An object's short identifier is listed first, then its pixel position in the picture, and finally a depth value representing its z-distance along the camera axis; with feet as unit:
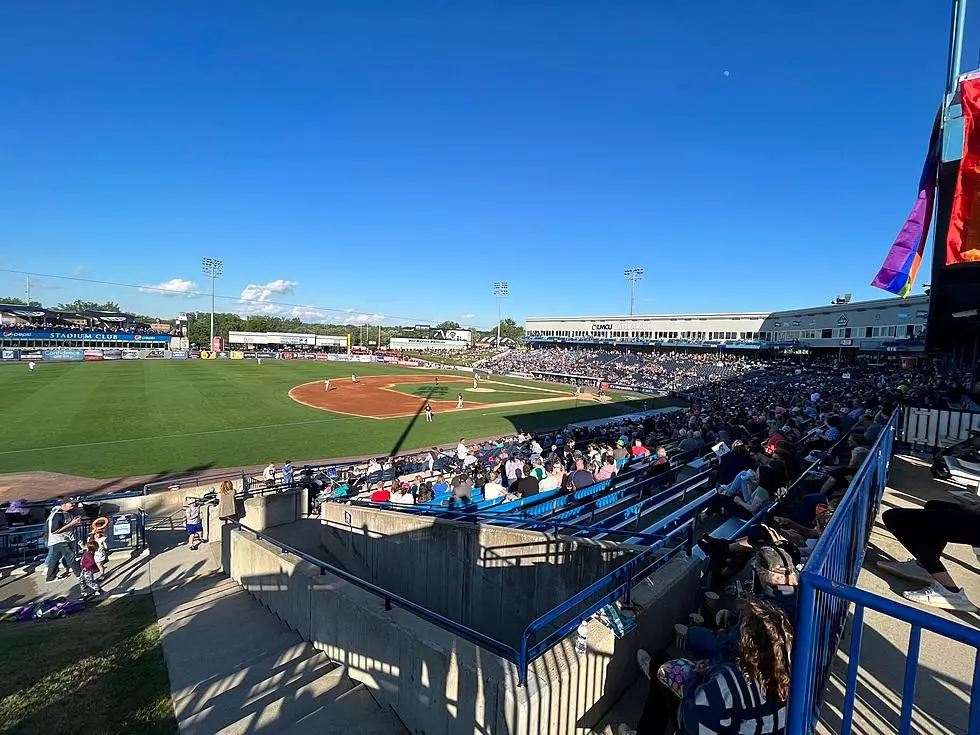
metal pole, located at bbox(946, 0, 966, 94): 20.28
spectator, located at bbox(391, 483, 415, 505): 38.06
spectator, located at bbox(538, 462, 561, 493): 35.58
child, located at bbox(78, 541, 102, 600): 28.55
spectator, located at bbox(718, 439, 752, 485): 26.11
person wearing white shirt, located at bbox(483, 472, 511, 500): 34.27
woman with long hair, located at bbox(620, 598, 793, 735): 7.53
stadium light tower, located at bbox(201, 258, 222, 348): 326.24
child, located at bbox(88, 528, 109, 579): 30.75
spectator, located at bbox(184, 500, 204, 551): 37.06
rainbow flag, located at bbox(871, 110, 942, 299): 22.58
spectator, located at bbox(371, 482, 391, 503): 38.40
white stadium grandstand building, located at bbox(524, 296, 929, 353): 139.03
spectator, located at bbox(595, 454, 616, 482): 36.24
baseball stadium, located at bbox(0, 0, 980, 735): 10.19
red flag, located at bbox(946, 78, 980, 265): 19.56
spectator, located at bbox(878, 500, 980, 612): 12.25
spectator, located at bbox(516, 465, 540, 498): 34.30
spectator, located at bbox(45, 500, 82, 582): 30.42
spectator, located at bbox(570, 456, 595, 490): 33.71
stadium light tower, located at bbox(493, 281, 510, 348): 357.41
